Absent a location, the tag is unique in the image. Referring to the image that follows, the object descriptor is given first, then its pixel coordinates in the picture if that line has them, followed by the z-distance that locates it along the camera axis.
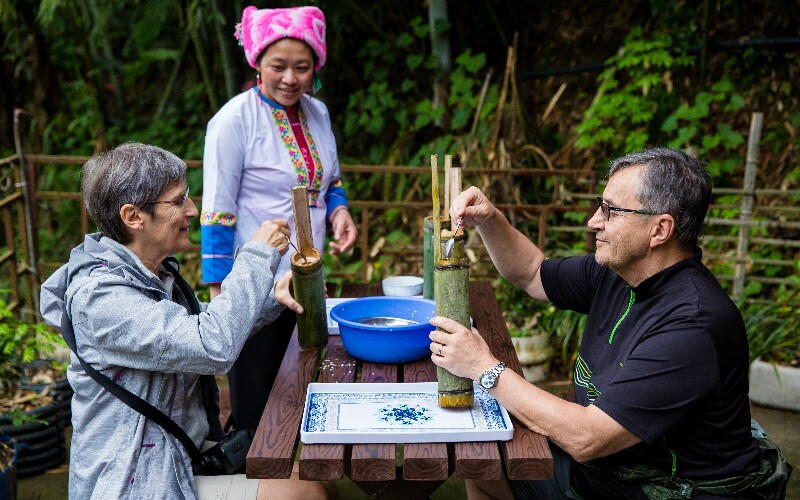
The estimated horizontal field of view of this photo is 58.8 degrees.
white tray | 1.59
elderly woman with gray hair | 1.70
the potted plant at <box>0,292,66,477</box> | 2.91
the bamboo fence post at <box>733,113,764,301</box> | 4.13
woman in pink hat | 2.46
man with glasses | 1.63
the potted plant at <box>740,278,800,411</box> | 3.67
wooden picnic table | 1.53
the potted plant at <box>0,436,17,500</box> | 2.60
